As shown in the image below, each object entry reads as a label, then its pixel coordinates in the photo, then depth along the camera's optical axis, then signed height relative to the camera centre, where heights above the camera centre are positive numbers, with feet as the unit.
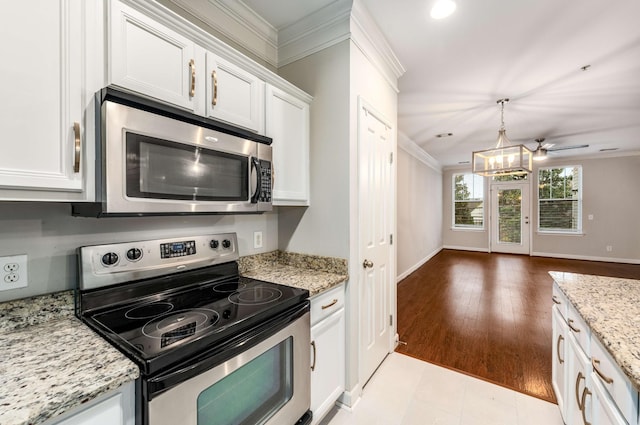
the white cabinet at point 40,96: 2.63 +1.17
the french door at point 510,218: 23.72 -0.63
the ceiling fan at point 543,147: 16.14 +4.16
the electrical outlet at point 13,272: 3.21 -0.71
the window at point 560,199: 21.99 +0.95
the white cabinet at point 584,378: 2.84 -2.18
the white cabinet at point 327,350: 5.00 -2.70
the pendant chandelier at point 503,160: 10.39 +2.00
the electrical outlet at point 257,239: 6.36 -0.66
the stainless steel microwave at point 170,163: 3.13 +0.67
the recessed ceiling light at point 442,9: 5.66 +4.25
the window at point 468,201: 25.55 +0.93
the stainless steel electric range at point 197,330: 2.75 -1.37
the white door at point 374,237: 6.37 -0.65
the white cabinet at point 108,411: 2.23 -1.70
